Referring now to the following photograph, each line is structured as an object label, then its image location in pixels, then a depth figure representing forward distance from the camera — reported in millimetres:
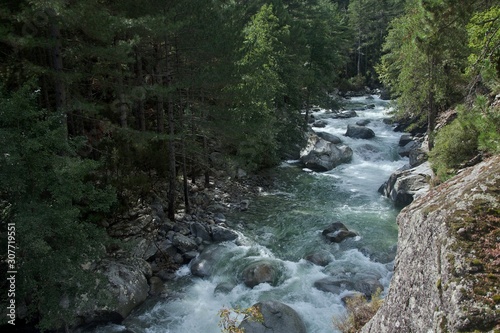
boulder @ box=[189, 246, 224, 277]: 11891
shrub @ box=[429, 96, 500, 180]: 12220
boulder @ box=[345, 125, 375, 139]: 28375
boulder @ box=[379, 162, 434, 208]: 15852
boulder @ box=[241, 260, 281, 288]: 11180
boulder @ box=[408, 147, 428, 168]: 18969
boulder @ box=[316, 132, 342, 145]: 27544
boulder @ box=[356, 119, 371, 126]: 31708
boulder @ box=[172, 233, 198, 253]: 12930
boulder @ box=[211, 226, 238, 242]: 13974
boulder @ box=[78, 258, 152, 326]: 9148
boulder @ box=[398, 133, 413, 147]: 25888
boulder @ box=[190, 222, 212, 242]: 13946
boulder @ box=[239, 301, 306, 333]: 8680
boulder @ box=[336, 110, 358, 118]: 35375
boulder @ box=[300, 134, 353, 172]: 23312
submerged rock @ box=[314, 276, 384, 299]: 10469
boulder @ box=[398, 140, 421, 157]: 24172
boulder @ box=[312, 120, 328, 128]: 32656
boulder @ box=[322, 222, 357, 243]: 13656
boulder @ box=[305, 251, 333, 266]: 12211
